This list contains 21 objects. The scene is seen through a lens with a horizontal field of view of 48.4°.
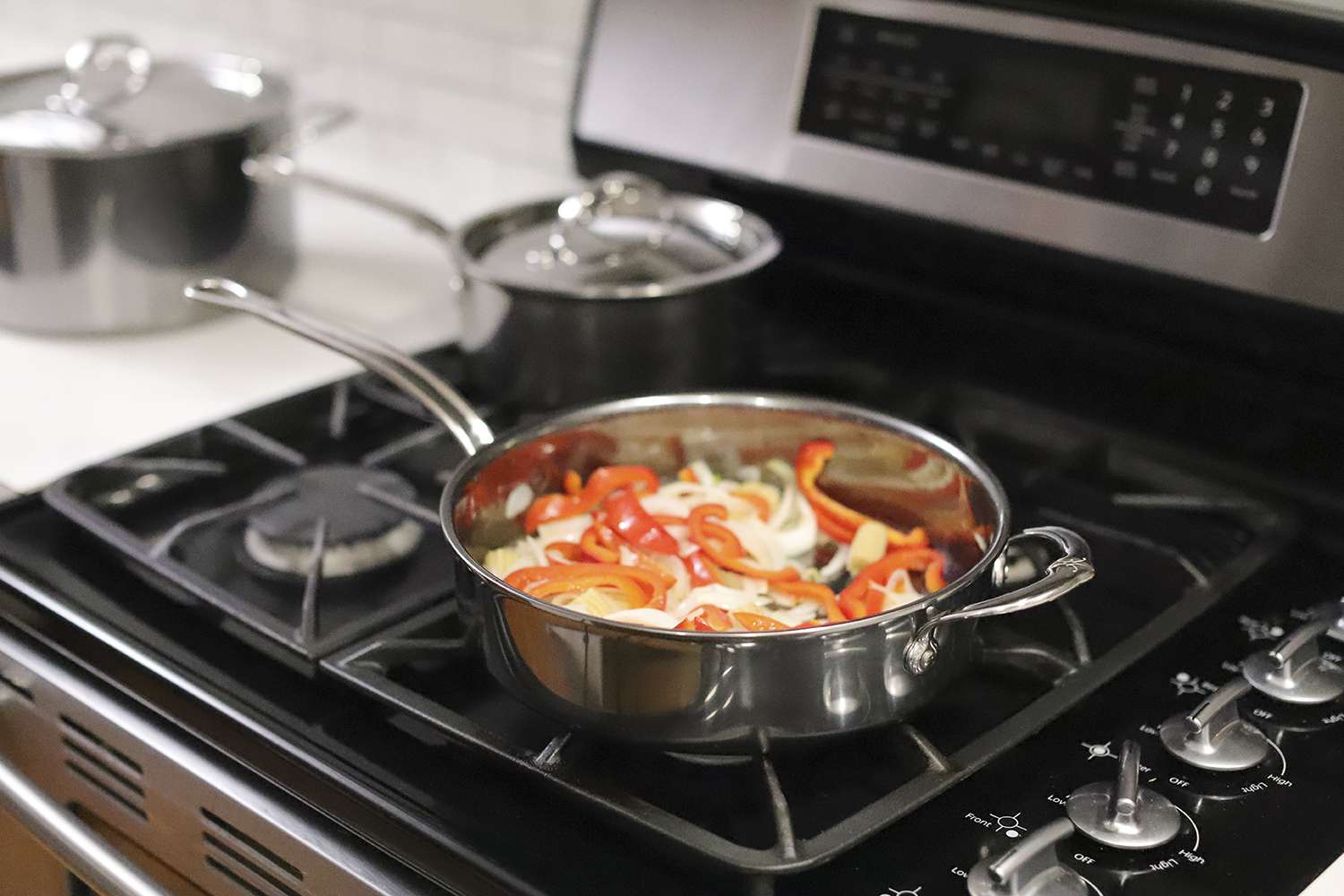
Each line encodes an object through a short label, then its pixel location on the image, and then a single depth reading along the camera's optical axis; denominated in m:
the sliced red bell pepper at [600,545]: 0.82
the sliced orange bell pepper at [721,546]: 0.83
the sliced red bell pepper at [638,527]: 0.83
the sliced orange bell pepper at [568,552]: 0.83
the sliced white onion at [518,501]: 0.86
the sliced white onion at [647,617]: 0.73
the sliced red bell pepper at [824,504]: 0.88
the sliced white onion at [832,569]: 0.87
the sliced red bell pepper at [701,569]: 0.82
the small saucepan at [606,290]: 1.02
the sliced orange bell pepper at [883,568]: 0.81
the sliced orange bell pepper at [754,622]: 0.74
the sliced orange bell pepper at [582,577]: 0.77
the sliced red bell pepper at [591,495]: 0.87
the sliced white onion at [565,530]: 0.87
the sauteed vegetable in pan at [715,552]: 0.78
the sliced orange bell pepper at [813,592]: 0.81
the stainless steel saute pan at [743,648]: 0.66
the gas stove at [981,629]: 0.67
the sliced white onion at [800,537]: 0.88
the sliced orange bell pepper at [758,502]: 0.89
